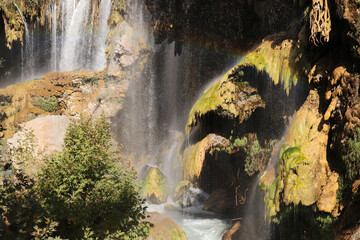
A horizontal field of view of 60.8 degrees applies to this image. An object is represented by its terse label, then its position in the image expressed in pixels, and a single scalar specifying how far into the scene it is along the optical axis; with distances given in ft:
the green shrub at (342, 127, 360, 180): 23.27
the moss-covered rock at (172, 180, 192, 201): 52.94
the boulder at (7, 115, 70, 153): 41.98
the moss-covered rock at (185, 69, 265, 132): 37.73
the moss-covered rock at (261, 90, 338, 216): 26.12
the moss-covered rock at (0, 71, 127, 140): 65.57
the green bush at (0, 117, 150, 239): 18.93
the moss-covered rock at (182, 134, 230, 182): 38.75
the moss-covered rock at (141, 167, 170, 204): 52.16
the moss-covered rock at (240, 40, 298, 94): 34.24
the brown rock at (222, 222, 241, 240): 36.68
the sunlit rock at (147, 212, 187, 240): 32.35
